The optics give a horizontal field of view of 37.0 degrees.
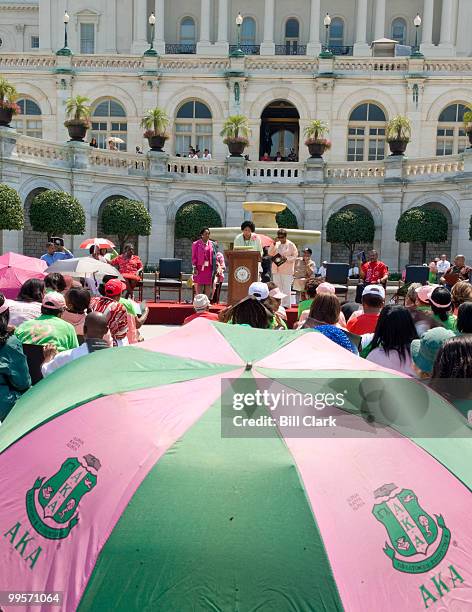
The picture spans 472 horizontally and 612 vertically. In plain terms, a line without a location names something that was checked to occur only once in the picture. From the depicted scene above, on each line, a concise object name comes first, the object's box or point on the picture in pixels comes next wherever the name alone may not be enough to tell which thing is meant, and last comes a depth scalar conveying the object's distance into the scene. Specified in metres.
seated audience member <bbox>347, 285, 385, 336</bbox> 7.71
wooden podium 13.89
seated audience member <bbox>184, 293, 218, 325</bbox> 8.77
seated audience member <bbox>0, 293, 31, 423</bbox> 5.55
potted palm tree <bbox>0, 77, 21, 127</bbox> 25.38
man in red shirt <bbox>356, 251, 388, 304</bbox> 16.16
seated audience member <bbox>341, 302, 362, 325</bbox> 9.40
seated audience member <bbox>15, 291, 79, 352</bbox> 6.48
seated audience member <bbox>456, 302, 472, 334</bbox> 5.67
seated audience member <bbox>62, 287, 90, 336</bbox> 7.32
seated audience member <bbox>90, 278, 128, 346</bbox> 7.73
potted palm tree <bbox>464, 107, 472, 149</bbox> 27.10
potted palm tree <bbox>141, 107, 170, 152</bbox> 30.61
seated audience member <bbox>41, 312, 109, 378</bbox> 5.84
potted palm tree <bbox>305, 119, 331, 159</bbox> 31.09
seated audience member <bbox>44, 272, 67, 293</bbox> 8.61
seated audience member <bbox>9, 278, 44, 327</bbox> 7.56
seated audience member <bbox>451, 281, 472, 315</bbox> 7.64
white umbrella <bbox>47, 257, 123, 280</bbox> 12.29
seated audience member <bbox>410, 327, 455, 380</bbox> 5.20
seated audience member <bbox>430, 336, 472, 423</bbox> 4.54
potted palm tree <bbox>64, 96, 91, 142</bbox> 28.42
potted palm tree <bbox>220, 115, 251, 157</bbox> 30.62
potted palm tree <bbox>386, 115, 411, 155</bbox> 29.69
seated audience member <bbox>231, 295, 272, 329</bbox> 6.23
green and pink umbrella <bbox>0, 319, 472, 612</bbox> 2.64
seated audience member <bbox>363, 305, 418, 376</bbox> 5.79
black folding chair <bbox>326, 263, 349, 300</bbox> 22.52
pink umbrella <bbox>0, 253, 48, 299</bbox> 11.07
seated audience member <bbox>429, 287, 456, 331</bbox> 7.16
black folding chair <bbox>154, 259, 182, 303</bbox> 20.38
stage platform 17.22
